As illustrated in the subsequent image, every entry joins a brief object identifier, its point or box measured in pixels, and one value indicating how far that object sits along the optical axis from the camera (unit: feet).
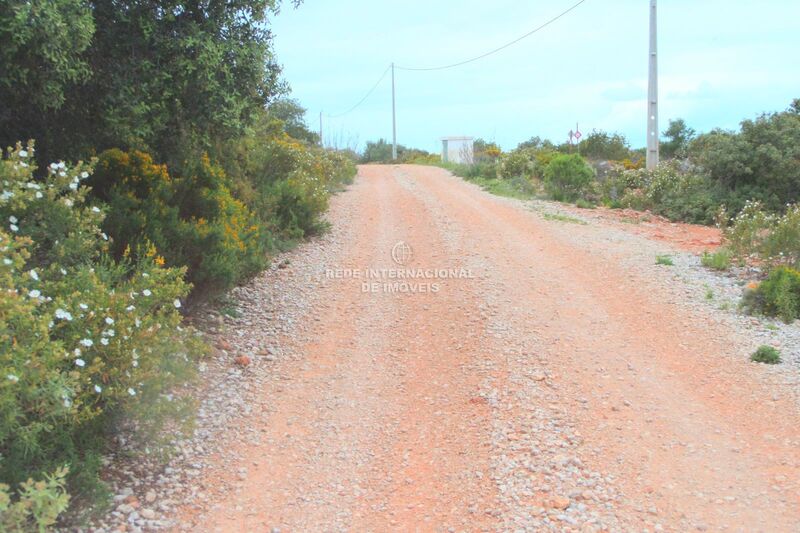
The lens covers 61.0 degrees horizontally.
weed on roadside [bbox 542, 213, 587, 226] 42.52
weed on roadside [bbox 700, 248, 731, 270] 29.12
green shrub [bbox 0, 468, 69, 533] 9.04
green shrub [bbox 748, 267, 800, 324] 22.72
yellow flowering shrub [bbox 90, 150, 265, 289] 18.75
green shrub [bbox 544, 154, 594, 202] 54.13
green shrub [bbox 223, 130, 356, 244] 33.24
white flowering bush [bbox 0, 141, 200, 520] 10.34
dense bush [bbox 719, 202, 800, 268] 26.73
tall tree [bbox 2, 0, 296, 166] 18.20
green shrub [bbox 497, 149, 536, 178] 70.59
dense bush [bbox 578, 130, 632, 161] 97.25
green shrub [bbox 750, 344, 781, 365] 19.33
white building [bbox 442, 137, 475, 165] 122.38
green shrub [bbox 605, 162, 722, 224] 48.85
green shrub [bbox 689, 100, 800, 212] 48.01
